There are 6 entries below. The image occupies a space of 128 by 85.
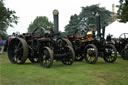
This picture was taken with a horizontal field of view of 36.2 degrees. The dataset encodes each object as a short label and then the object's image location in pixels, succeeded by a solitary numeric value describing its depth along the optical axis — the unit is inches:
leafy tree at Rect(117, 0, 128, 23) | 466.9
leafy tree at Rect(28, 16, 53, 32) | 3035.9
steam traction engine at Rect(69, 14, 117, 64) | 382.7
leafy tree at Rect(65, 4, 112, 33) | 1558.8
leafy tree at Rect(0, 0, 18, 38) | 893.7
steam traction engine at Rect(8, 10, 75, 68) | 323.0
